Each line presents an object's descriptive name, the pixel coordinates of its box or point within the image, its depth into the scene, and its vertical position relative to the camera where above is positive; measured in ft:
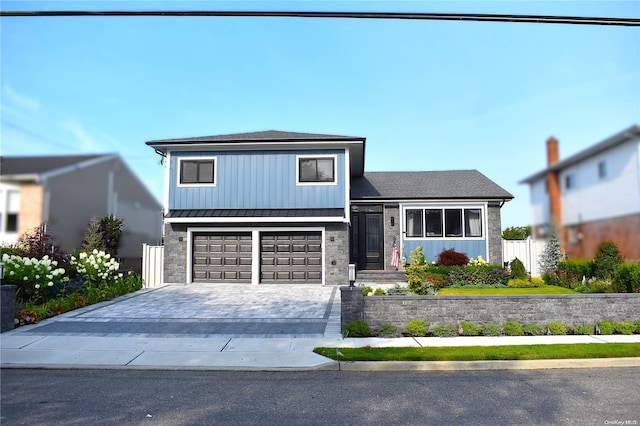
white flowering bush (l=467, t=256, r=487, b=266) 58.30 -2.02
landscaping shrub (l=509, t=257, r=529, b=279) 49.72 -2.83
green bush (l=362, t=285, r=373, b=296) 33.09 -3.48
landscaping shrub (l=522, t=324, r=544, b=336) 30.91 -6.17
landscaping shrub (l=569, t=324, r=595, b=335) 31.12 -6.20
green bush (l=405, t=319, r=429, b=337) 30.83 -6.02
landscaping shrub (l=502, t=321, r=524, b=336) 30.81 -6.10
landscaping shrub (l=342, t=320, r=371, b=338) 30.27 -6.03
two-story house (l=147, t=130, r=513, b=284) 57.16 +5.59
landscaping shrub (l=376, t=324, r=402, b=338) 30.68 -6.26
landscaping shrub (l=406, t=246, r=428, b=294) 34.71 -2.46
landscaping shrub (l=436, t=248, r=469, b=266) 58.85 -1.62
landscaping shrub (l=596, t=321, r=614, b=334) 31.01 -6.03
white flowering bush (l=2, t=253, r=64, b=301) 30.83 -2.54
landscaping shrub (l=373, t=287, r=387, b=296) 34.25 -3.71
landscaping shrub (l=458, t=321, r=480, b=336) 30.85 -6.14
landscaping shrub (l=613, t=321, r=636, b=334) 30.99 -6.04
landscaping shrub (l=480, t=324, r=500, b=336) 30.73 -6.16
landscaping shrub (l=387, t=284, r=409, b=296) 35.94 -3.80
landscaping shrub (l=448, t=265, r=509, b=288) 52.03 -3.72
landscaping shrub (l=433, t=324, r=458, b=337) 30.83 -6.23
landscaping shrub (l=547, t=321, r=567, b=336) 30.89 -6.10
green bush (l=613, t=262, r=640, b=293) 29.54 -2.78
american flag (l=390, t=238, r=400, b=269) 63.21 -1.58
